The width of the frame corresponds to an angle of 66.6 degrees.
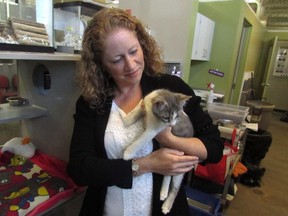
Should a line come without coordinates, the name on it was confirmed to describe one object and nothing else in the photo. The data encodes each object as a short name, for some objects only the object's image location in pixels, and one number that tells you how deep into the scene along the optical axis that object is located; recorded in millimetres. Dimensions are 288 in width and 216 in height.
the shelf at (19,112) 1161
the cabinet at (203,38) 2680
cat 821
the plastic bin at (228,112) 2250
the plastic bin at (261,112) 3432
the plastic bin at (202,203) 1804
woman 832
